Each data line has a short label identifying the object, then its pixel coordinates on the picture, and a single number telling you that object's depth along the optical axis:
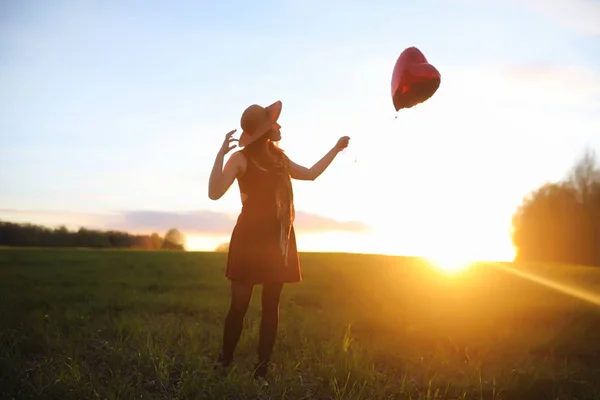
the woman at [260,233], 5.54
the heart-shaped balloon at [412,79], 5.79
